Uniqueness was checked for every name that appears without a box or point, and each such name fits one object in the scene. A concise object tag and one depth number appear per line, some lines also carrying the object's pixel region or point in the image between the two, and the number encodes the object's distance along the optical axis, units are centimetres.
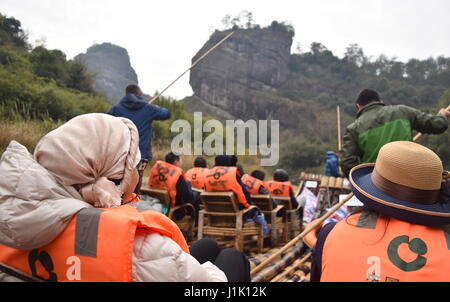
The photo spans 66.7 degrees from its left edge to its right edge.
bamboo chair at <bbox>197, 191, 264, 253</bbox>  405
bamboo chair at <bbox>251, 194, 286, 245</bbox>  483
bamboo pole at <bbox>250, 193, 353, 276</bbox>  240
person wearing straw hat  117
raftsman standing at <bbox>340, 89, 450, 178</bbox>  292
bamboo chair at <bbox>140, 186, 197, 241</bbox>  420
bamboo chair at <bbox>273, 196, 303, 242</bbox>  544
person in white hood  102
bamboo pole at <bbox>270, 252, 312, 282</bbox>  313
